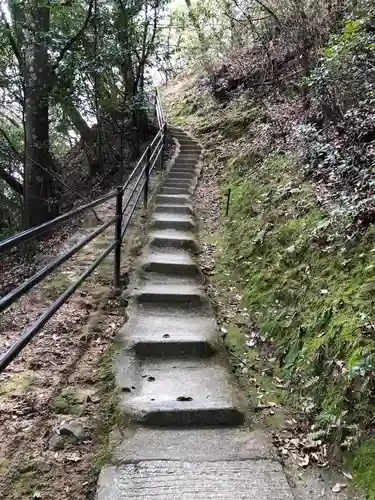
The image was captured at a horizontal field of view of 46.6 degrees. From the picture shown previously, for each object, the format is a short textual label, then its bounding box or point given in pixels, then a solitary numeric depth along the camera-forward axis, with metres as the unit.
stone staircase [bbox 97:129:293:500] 2.54
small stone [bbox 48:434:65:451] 2.65
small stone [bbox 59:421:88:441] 2.75
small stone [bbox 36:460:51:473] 2.51
